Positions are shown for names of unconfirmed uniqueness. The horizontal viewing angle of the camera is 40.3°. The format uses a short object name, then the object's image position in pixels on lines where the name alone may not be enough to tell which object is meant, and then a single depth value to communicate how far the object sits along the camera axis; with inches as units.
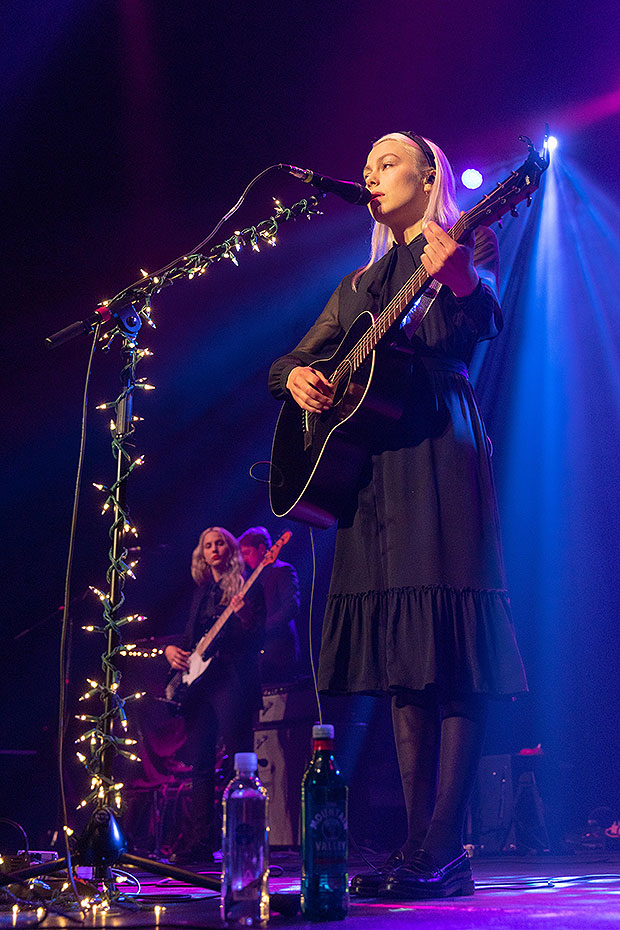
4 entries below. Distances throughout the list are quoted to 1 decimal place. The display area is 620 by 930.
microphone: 91.9
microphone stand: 79.2
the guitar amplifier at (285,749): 198.8
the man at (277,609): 208.7
